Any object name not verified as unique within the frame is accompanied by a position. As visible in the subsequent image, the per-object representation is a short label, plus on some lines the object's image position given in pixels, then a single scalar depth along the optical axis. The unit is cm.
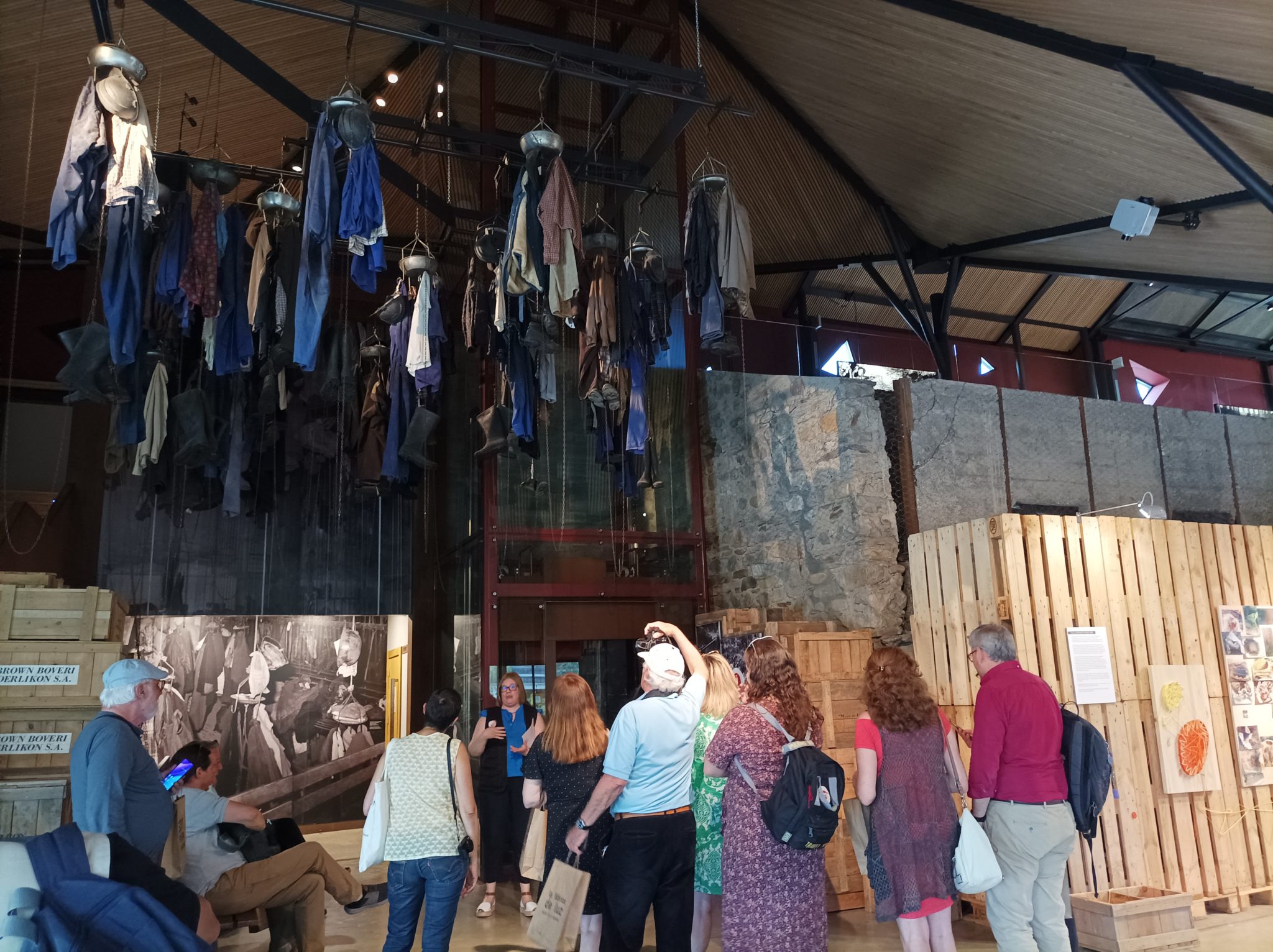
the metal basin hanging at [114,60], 516
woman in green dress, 434
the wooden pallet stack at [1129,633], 632
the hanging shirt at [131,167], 514
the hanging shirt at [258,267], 657
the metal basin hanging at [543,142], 627
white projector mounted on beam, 823
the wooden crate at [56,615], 575
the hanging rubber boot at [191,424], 762
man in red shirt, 422
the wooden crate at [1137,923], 538
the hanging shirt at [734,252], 720
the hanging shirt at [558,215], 618
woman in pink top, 396
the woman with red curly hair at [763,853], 353
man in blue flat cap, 346
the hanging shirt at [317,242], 562
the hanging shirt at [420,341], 696
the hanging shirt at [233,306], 644
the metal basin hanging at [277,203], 662
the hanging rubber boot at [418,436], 816
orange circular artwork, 648
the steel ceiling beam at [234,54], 616
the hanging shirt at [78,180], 508
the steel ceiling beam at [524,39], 576
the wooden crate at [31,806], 533
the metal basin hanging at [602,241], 710
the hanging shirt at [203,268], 606
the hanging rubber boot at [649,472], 874
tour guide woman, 686
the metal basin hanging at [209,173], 630
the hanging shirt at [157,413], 759
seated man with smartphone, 475
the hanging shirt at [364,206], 563
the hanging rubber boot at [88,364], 614
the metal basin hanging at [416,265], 704
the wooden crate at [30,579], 621
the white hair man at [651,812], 380
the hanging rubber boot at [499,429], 799
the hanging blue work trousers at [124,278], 541
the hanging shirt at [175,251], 597
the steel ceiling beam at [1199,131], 656
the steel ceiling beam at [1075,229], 775
